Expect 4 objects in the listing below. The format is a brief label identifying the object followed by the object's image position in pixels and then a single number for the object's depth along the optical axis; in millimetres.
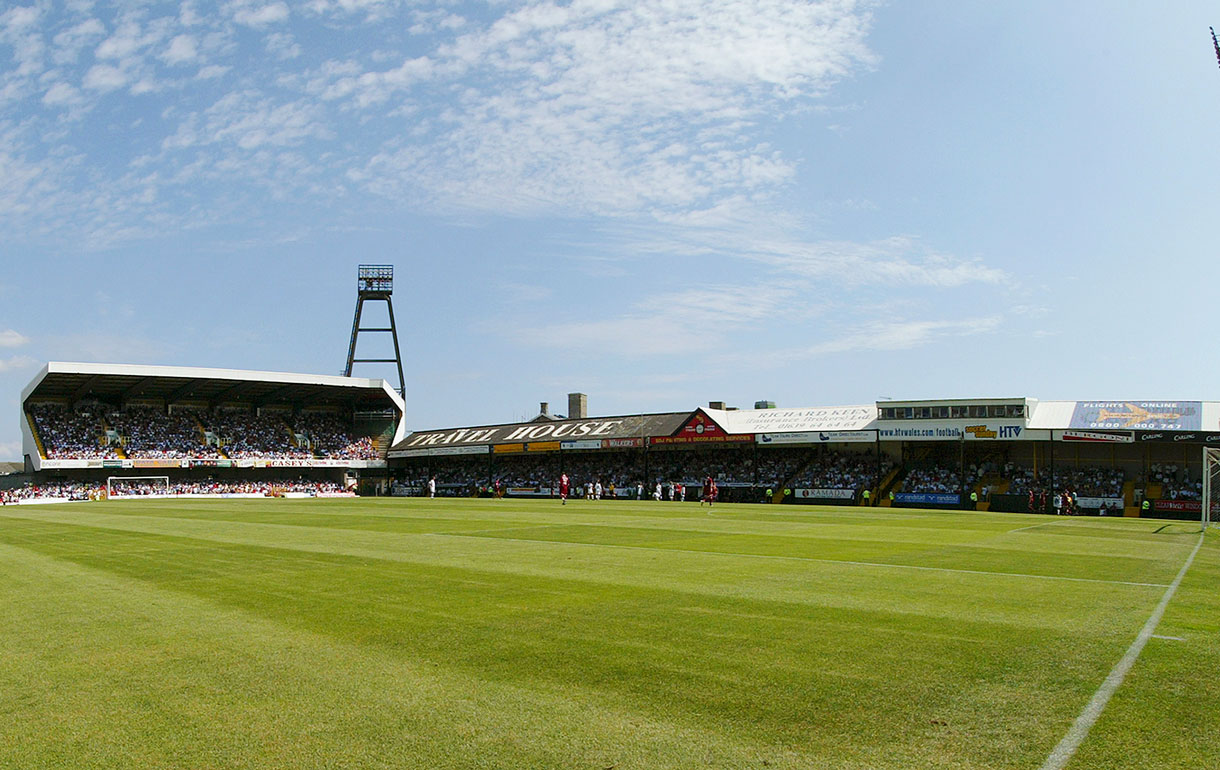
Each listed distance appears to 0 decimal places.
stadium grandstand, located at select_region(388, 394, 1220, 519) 42094
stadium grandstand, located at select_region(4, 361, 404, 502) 62094
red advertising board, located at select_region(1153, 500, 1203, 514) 38875
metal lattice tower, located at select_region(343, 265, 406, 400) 85062
